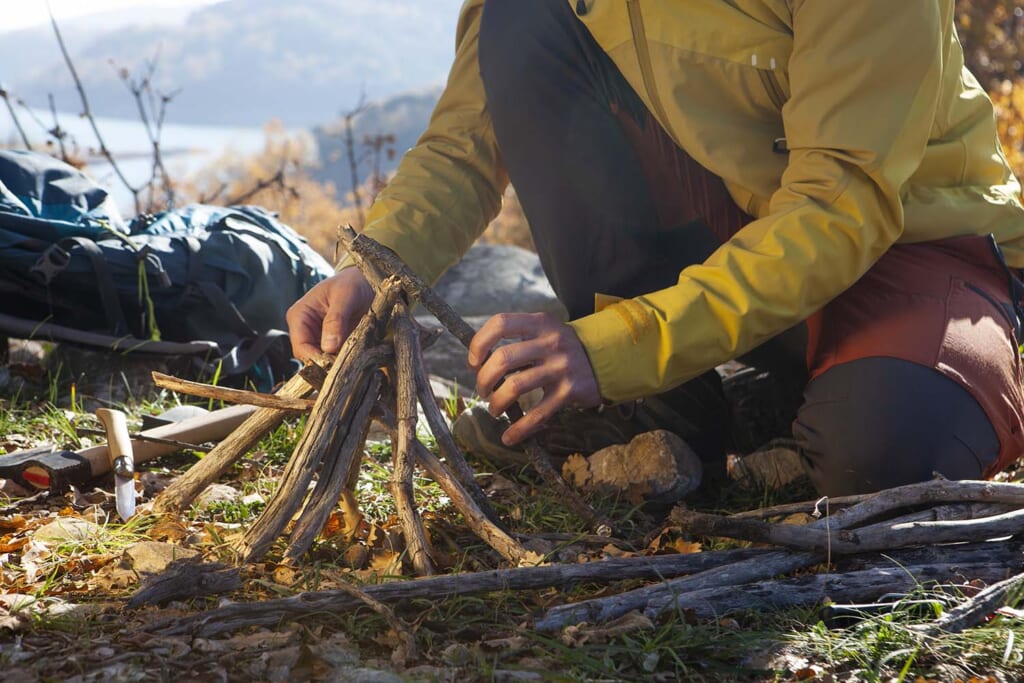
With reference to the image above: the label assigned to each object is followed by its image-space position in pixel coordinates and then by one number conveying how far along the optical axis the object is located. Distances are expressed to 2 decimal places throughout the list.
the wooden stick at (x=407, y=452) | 1.96
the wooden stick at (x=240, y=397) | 2.22
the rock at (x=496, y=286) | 6.09
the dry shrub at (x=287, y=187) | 7.40
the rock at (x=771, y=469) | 2.58
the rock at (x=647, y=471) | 2.40
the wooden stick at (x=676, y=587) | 1.72
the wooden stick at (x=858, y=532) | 1.84
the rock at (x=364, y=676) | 1.57
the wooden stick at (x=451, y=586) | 1.68
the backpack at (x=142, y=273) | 3.56
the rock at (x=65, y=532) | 2.11
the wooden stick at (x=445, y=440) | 2.10
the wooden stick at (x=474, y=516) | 1.96
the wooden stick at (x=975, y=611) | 1.73
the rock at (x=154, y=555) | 1.92
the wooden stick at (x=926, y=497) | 1.94
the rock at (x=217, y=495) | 2.42
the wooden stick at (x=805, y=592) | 1.76
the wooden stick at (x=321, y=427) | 1.94
